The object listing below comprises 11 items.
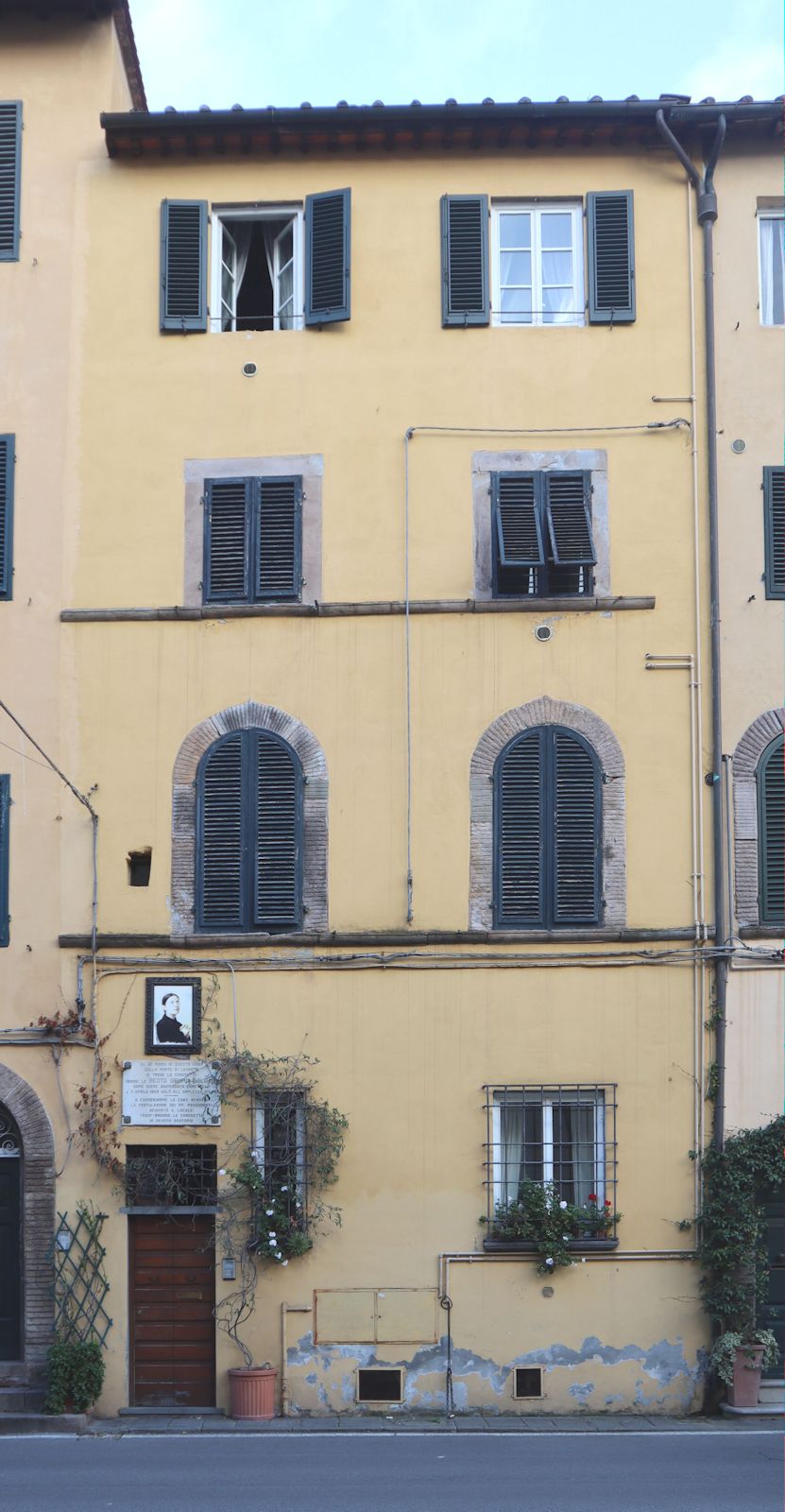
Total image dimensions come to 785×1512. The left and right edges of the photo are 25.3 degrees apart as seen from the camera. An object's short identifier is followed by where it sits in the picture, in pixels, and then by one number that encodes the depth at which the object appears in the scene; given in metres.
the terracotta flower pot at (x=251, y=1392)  16.31
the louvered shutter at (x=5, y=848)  17.33
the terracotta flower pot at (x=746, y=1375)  16.16
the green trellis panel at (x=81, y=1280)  16.75
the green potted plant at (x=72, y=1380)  16.23
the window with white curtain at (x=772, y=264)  18.12
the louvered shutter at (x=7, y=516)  17.78
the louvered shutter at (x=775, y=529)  17.55
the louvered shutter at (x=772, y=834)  17.23
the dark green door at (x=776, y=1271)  16.81
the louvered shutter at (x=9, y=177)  18.27
